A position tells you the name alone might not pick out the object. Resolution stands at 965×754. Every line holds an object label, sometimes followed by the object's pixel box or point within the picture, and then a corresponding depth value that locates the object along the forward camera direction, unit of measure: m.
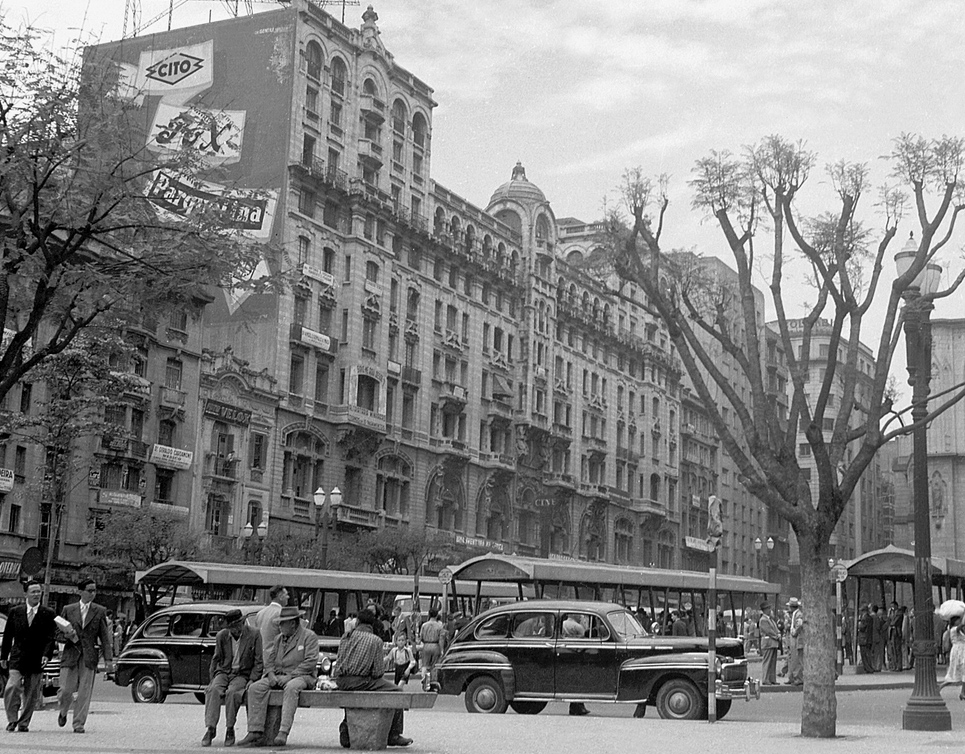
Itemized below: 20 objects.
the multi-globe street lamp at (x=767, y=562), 114.10
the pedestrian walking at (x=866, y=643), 38.25
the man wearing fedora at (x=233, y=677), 15.65
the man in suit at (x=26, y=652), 16.48
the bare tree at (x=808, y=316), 18.00
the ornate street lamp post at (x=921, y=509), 18.72
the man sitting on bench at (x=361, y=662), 15.29
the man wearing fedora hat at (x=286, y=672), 15.23
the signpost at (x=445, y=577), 35.12
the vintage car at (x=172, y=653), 24.28
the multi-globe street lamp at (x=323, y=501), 40.09
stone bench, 14.97
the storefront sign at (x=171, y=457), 53.88
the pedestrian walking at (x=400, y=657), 29.92
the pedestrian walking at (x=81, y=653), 16.97
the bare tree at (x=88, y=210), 15.67
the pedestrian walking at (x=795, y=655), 31.28
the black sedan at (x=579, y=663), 21.45
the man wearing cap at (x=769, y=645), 30.31
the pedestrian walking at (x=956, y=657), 25.89
